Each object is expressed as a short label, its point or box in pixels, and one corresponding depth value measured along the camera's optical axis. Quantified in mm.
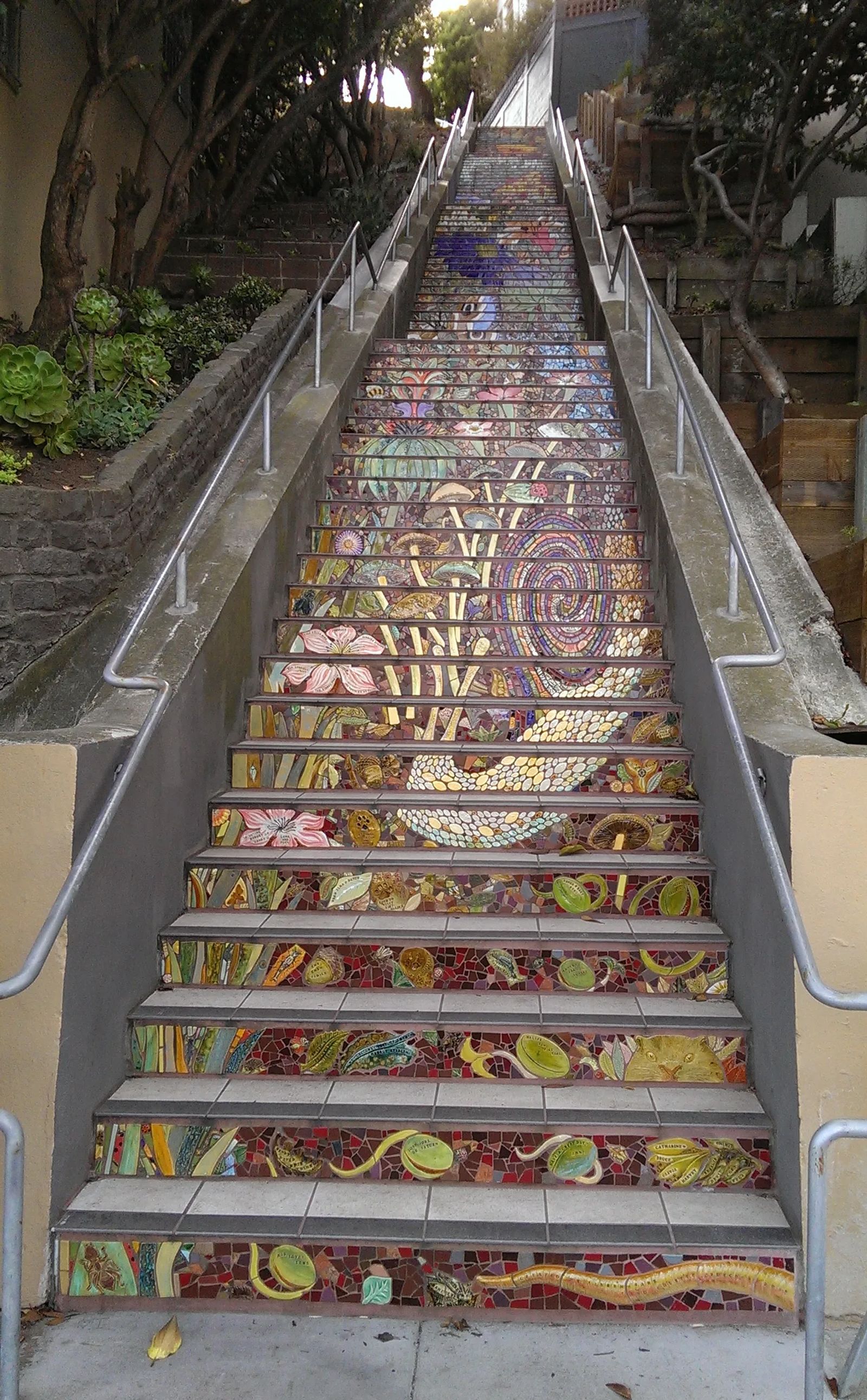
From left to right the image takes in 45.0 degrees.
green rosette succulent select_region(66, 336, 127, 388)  6277
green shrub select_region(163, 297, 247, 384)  7176
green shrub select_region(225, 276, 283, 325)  8422
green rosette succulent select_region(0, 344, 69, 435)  5160
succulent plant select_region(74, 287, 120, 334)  6102
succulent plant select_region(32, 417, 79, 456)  5449
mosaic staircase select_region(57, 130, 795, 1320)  2447
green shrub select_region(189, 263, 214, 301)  8742
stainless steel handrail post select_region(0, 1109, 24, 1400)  1899
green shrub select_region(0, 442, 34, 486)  4848
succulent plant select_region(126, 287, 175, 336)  7152
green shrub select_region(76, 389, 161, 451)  5797
